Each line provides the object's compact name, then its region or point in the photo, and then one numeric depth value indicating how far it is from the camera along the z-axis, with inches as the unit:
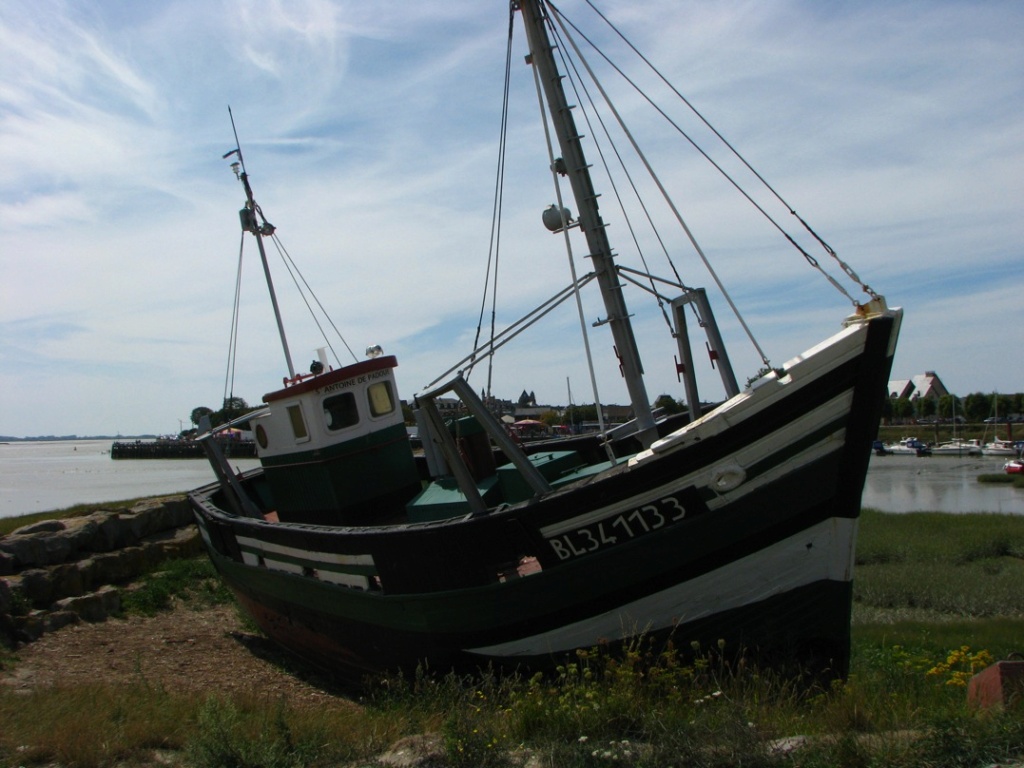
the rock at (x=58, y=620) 440.8
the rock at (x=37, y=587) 469.1
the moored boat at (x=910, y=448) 2778.8
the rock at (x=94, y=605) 470.0
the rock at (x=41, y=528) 561.0
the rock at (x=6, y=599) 426.3
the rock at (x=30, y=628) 419.5
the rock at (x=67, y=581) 498.6
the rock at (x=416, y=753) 187.8
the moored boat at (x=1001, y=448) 2567.9
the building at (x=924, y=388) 4515.3
